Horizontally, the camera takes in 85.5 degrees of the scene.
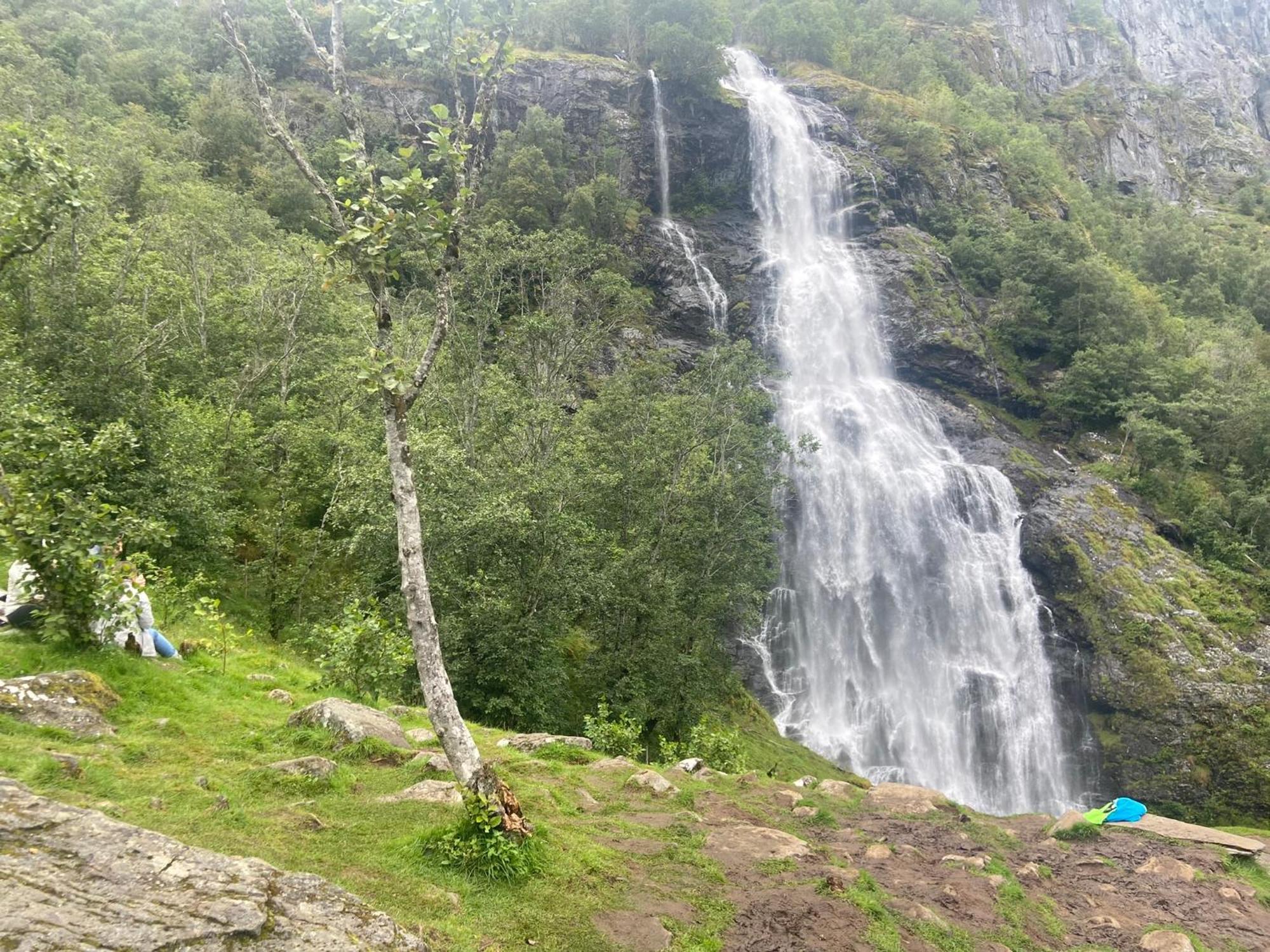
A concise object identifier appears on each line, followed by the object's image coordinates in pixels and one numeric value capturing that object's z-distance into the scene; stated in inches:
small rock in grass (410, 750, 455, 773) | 351.6
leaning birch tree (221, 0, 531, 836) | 268.4
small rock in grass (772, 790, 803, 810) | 491.8
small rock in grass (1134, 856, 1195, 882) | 466.3
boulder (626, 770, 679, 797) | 444.1
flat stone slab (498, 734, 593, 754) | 495.2
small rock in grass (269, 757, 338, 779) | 304.7
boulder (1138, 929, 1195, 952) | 347.3
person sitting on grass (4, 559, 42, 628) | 317.1
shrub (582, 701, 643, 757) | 630.5
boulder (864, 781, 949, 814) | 535.8
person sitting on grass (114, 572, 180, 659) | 330.6
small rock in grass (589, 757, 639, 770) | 483.2
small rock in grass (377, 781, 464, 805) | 310.7
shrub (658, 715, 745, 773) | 697.6
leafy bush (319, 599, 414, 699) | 482.3
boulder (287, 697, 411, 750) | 371.6
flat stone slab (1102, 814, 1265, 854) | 533.0
